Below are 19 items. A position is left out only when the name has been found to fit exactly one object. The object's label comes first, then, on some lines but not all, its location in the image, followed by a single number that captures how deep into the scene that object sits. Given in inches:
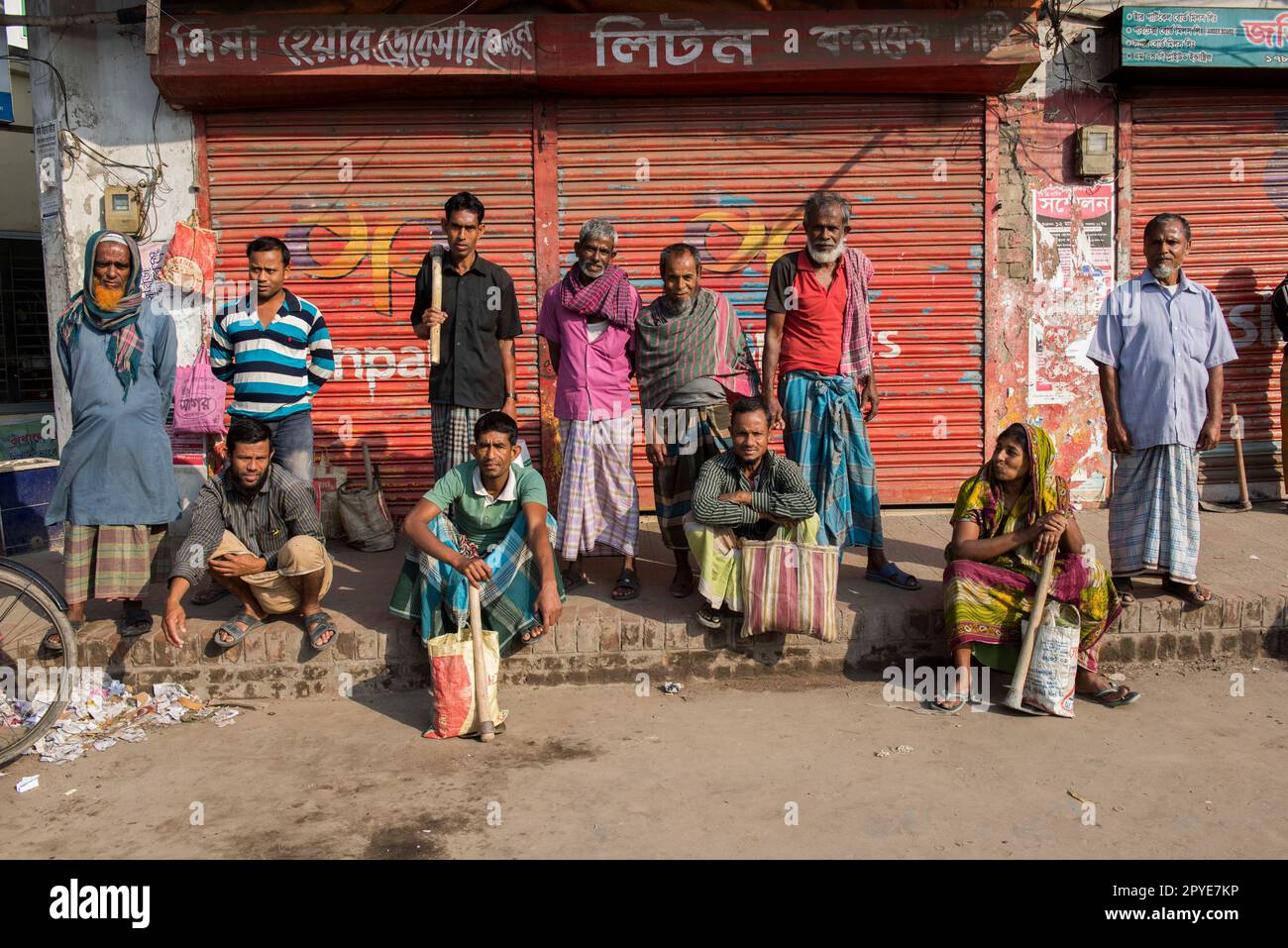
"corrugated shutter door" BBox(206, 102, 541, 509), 261.1
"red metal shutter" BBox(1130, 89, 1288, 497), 270.7
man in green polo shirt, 171.2
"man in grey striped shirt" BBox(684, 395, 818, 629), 178.7
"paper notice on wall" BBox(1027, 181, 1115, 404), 268.8
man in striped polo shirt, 196.2
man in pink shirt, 199.0
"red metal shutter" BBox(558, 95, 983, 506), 264.1
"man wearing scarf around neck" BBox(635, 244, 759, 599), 196.7
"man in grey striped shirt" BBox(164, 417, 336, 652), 176.7
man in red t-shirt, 200.4
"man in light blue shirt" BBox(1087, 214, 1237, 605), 189.6
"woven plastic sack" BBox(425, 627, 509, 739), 158.7
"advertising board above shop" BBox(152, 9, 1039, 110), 245.0
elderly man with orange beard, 181.9
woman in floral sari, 168.6
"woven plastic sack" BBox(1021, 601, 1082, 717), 162.7
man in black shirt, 202.5
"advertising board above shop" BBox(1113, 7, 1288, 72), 255.9
